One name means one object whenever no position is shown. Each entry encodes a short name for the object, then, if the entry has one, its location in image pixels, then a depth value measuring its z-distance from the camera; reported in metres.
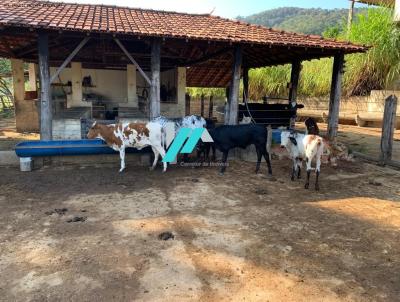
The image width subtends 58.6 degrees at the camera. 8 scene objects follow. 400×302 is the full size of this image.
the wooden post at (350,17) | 19.94
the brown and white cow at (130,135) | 8.04
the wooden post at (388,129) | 8.95
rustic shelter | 8.25
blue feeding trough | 7.82
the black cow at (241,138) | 8.08
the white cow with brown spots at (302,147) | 6.80
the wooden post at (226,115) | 10.01
